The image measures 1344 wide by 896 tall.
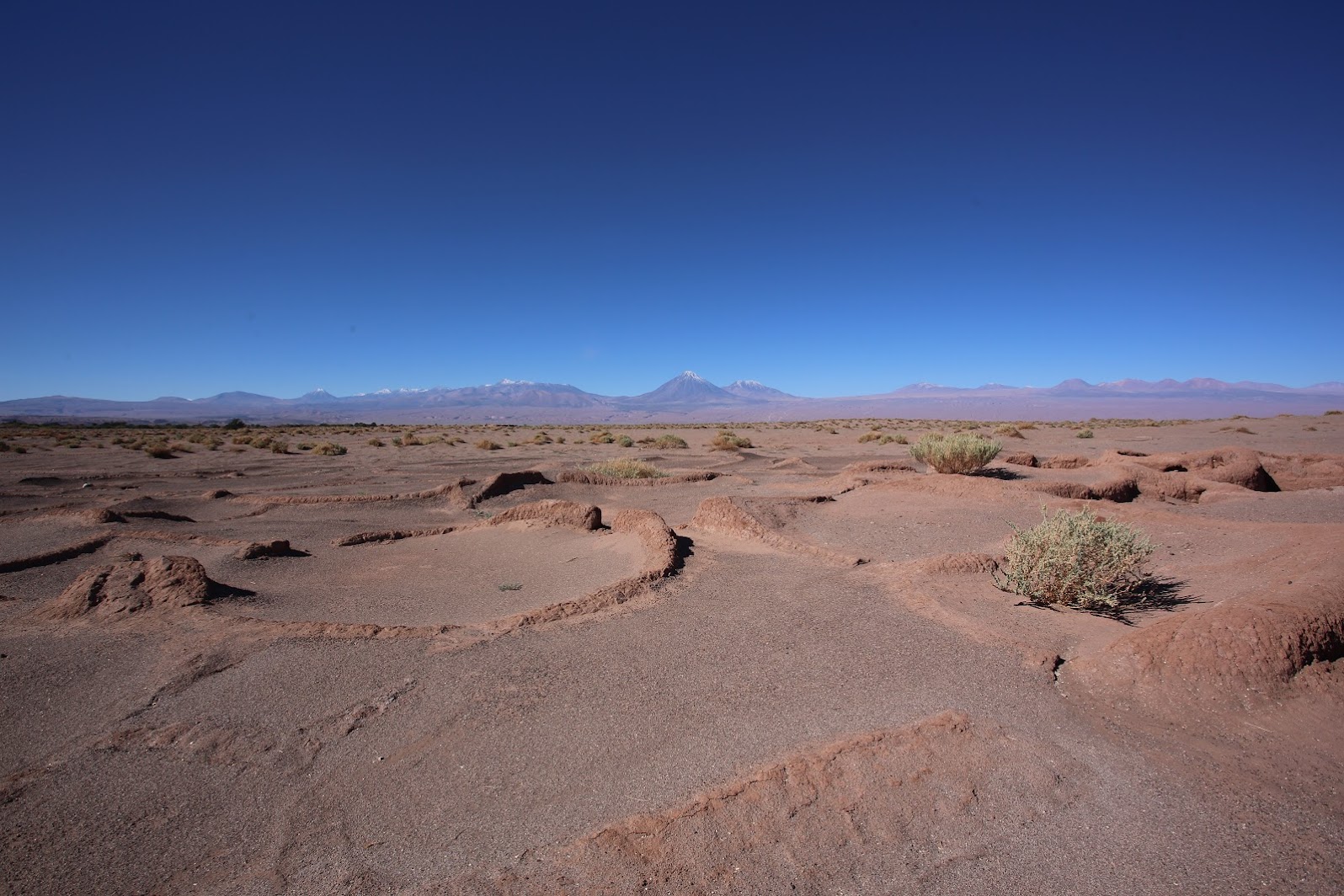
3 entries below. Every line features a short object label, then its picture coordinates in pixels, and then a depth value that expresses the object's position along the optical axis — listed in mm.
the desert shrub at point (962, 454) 15609
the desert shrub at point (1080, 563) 6234
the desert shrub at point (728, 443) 30078
